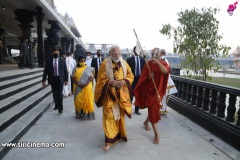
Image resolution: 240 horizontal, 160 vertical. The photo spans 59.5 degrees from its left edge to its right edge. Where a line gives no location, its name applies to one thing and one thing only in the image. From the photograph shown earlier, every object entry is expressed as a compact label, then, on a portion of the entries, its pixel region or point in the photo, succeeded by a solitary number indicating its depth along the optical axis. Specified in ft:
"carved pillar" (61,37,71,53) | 79.00
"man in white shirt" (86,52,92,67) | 33.53
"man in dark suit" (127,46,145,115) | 20.20
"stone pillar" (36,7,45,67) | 39.42
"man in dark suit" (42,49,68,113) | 18.96
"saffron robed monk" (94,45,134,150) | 12.49
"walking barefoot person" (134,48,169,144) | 13.15
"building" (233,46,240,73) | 104.12
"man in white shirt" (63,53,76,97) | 28.32
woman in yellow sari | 17.76
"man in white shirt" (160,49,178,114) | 19.26
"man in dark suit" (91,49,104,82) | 26.81
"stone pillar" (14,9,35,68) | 38.42
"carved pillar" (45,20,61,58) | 44.04
